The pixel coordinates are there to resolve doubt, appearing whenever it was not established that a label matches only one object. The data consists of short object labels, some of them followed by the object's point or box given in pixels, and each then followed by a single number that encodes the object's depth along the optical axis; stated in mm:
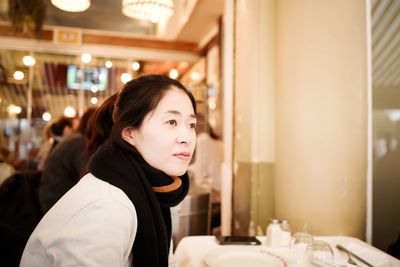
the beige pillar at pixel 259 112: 2371
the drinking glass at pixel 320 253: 1290
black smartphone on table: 1536
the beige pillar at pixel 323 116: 1673
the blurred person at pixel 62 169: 2467
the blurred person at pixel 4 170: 3769
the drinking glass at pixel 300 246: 1389
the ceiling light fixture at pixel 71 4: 2734
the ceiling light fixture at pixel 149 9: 2770
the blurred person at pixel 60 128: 3676
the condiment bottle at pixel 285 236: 1562
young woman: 885
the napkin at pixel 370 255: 1243
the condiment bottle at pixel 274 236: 1553
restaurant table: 1317
